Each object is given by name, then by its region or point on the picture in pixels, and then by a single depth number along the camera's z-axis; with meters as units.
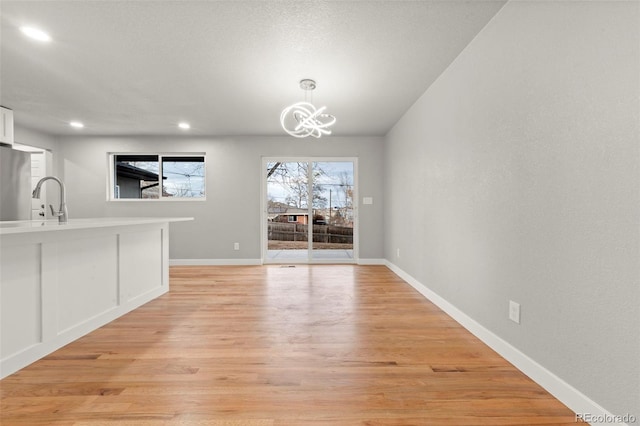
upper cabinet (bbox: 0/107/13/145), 3.72
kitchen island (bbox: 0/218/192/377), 1.68
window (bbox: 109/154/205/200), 5.36
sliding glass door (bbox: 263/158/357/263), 5.41
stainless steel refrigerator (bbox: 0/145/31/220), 3.92
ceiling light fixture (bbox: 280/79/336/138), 2.96
